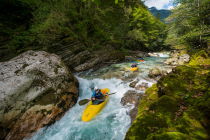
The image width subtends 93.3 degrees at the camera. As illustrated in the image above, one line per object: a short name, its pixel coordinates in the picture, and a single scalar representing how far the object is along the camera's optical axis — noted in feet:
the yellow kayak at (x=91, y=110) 15.81
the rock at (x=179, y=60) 34.98
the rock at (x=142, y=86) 20.06
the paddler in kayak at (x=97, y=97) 18.39
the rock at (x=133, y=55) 53.96
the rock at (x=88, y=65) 35.88
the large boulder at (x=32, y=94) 13.44
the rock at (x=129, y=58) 52.29
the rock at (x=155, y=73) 25.29
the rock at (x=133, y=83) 21.91
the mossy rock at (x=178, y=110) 5.19
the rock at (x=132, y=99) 14.90
